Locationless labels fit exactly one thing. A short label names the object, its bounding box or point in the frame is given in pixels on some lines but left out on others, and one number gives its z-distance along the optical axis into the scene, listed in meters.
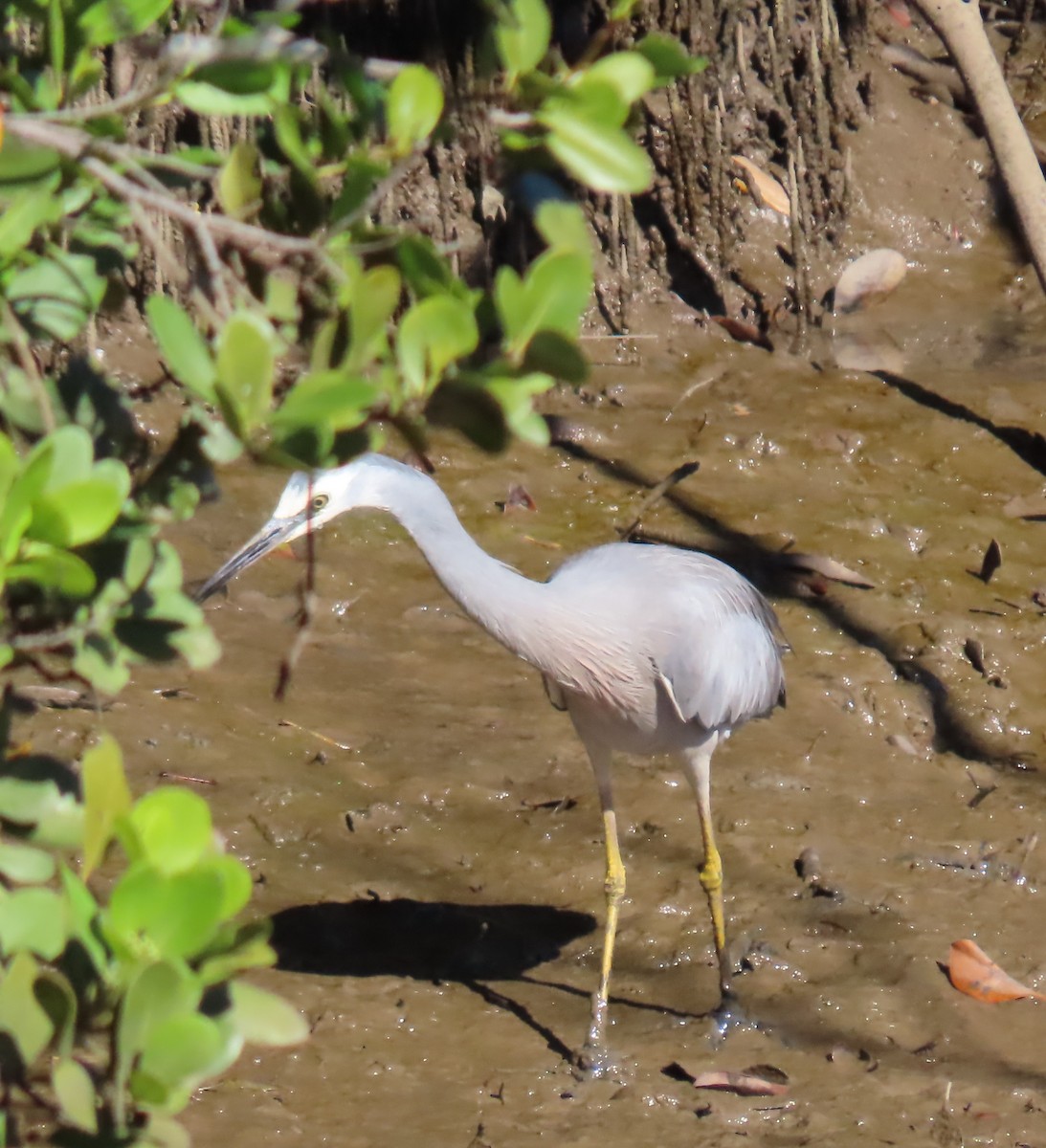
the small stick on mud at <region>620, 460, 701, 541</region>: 19.45
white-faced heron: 18.78
